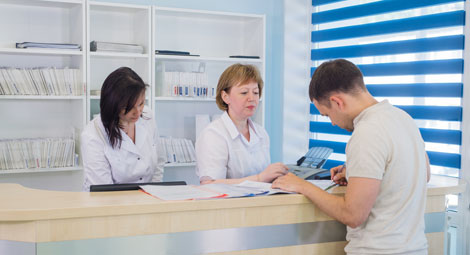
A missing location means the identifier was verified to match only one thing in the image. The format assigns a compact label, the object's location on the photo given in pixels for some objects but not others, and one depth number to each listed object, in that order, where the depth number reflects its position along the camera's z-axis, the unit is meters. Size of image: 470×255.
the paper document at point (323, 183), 2.16
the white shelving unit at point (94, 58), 3.84
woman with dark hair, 2.60
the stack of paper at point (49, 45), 3.64
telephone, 2.39
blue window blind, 3.44
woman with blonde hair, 2.54
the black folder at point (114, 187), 2.05
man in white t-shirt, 1.75
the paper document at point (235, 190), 1.98
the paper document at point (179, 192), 1.90
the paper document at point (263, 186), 2.03
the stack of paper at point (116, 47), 3.88
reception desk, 1.71
